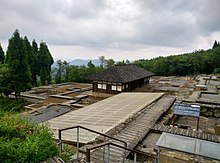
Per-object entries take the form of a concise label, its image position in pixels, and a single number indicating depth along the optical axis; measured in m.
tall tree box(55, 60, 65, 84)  39.79
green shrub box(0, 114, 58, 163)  3.20
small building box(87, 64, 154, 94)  22.00
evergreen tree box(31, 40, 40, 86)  30.55
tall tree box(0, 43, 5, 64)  30.38
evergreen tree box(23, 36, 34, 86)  28.08
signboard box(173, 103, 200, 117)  9.96
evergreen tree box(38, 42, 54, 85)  32.06
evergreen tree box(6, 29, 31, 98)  20.75
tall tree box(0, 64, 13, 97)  20.61
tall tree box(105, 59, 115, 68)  47.94
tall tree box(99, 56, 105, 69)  51.06
